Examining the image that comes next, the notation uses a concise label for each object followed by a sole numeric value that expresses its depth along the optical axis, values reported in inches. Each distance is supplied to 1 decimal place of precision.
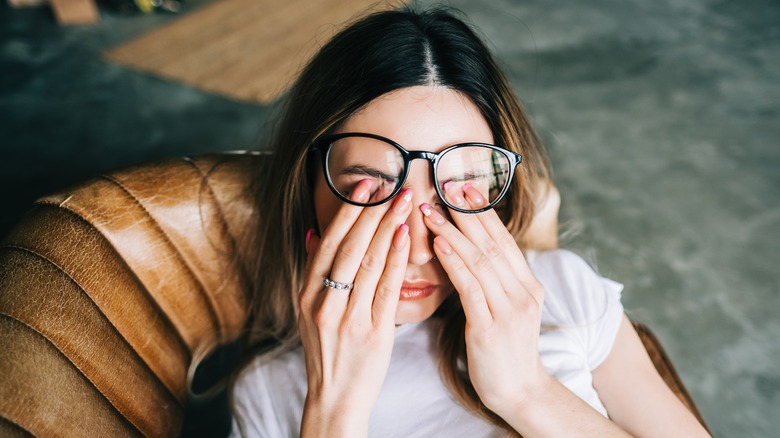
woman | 25.5
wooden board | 70.0
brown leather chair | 23.5
